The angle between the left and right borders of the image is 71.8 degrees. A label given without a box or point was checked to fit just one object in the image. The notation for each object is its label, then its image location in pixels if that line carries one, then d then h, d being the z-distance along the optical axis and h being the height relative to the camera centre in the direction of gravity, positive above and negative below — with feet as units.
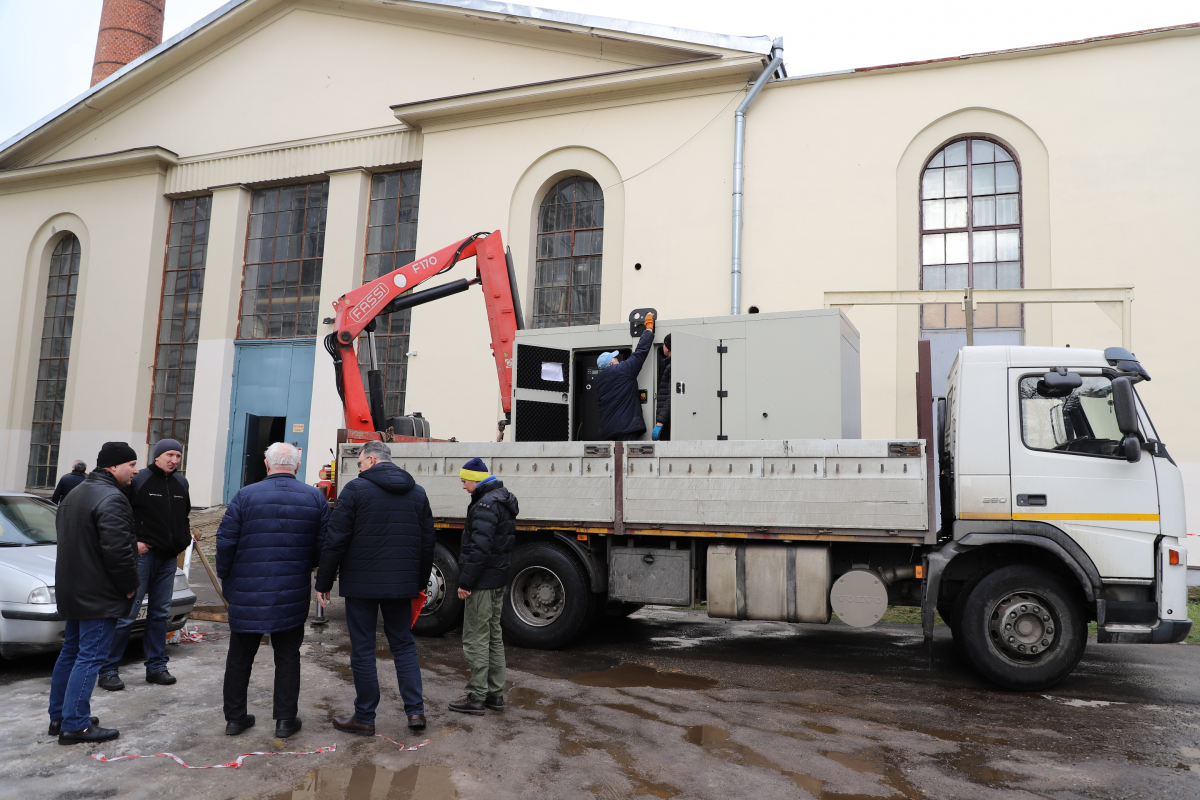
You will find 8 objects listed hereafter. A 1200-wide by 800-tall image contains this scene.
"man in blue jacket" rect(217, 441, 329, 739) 15.37 -1.78
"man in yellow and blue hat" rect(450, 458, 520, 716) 17.58 -1.92
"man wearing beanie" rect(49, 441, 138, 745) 15.21 -2.01
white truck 20.25 -0.22
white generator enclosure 25.35 +3.82
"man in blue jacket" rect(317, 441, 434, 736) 15.94 -1.58
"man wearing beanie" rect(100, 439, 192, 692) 19.62 -1.61
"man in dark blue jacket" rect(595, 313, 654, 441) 26.37 +2.99
